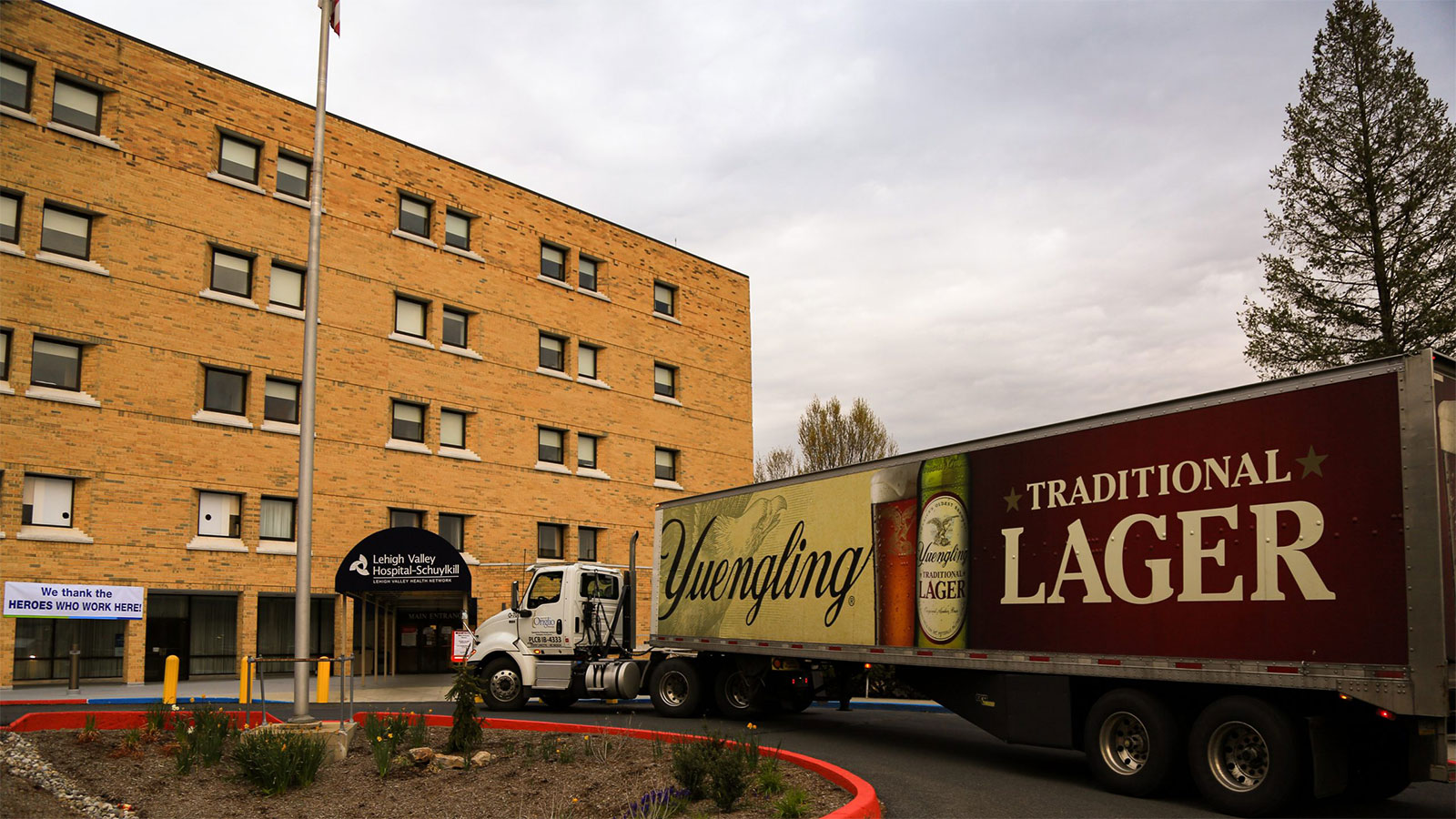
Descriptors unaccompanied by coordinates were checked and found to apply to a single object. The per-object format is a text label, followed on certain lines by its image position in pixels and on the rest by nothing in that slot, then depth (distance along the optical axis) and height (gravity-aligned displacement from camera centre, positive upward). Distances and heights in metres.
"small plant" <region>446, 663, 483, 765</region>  12.32 -1.99
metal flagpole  13.80 +1.55
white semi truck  9.01 -0.34
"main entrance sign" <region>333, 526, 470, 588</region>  23.97 -0.52
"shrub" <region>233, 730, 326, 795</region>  10.32 -2.06
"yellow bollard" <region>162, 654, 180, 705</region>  18.50 -2.41
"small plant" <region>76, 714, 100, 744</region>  12.38 -2.19
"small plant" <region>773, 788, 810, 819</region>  8.77 -2.06
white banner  23.17 -1.36
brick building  25.25 +4.74
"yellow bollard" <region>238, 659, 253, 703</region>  17.48 -2.92
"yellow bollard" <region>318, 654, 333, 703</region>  21.53 -2.72
